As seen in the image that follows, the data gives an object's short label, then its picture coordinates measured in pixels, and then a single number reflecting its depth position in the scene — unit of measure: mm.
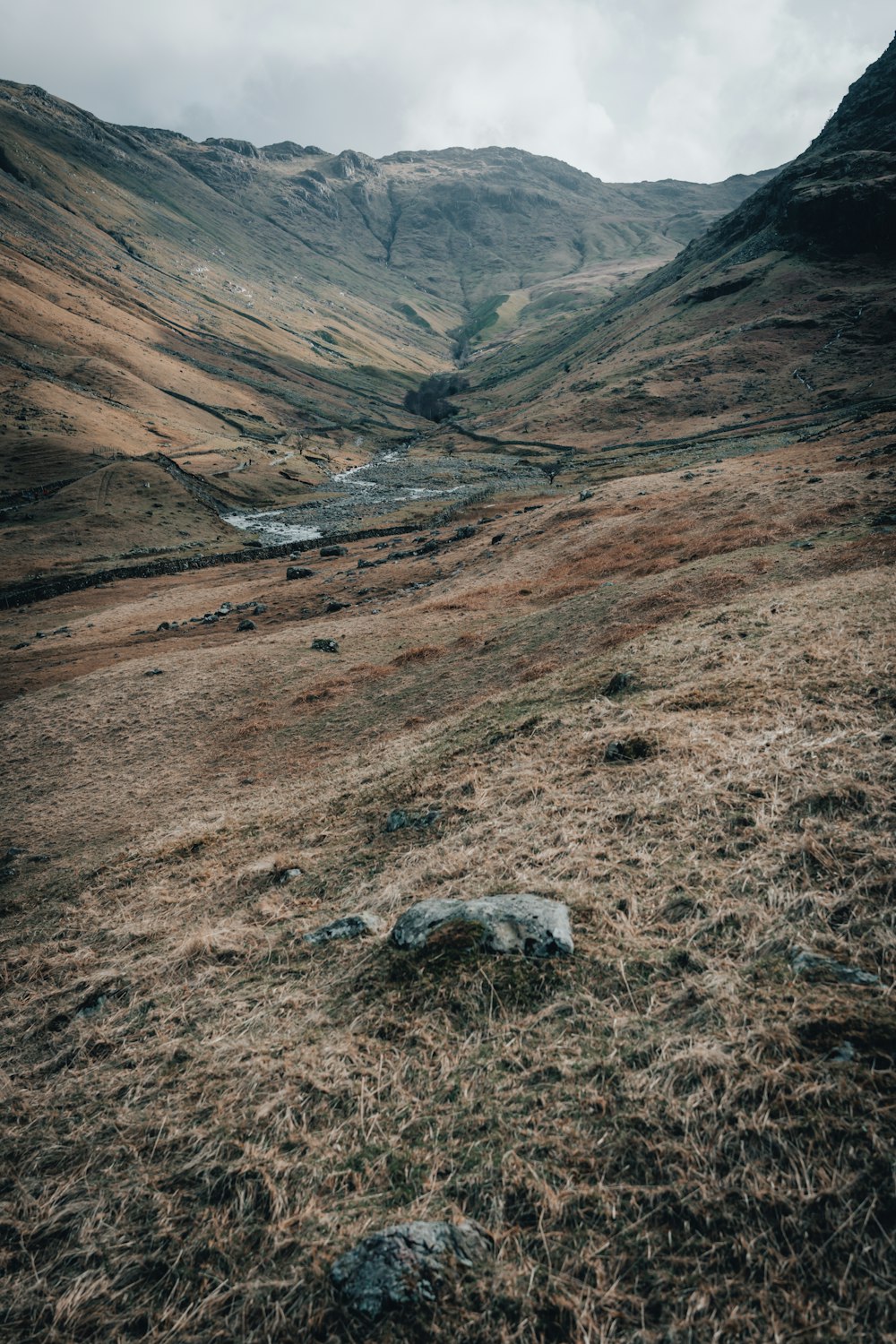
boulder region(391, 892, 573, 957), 6238
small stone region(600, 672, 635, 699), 13070
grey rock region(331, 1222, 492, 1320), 3615
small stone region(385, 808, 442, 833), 10367
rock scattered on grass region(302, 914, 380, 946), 7449
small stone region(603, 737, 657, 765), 9703
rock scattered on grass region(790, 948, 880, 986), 4871
